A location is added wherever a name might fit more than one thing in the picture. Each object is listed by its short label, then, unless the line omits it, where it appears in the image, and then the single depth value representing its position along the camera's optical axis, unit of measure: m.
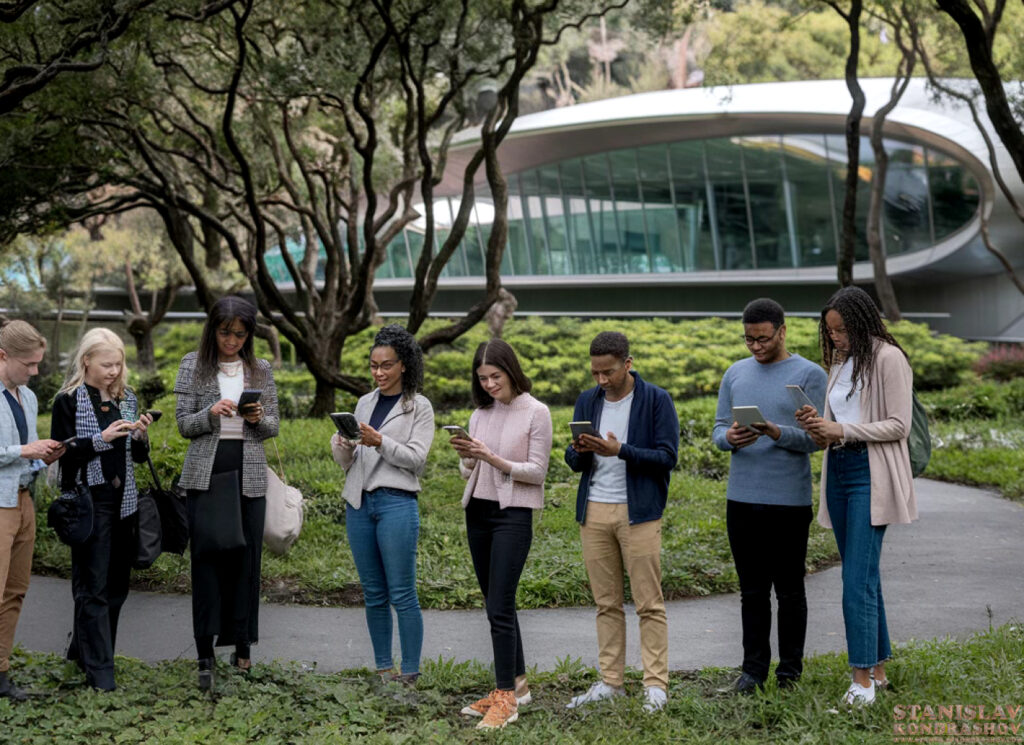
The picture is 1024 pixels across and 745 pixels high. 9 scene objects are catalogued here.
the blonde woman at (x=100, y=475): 5.36
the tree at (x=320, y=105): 14.09
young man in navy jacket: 5.11
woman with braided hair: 4.90
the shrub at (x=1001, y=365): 22.39
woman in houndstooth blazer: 5.53
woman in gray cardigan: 5.42
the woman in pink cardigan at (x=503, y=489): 5.14
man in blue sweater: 5.14
